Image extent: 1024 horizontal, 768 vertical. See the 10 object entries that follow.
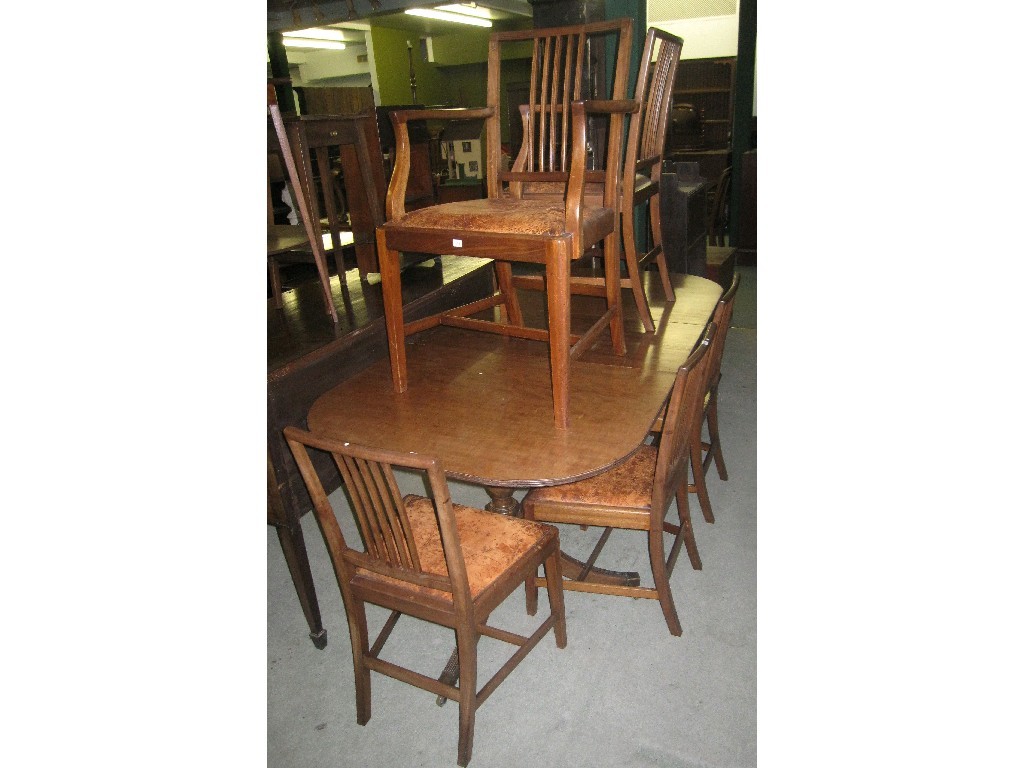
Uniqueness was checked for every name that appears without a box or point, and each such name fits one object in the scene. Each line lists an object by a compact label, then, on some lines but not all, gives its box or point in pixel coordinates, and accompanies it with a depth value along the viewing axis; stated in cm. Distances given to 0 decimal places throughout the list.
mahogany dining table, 158
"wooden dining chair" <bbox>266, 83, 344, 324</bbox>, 216
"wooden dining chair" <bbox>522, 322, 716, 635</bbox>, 170
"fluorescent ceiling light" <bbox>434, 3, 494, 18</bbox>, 905
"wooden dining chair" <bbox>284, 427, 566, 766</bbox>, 129
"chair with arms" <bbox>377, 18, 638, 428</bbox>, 168
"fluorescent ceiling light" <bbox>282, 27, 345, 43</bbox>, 920
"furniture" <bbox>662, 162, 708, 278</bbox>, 366
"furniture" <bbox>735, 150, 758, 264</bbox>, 571
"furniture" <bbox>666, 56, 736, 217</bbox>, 749
